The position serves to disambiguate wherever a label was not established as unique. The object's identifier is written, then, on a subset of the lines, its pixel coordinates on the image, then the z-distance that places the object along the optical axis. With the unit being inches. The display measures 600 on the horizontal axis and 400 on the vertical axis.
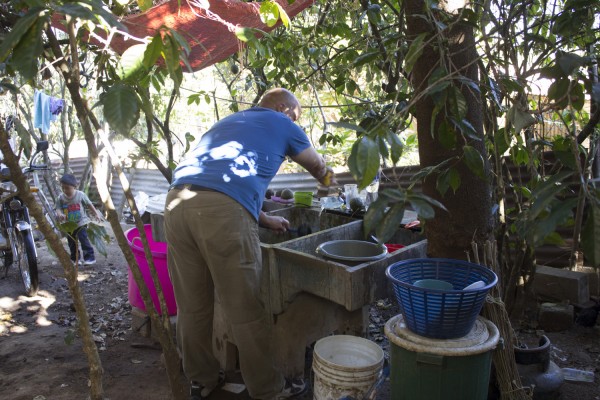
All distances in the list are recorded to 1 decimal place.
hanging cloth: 238.5
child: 219.0
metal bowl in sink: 106.3
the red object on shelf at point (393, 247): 119.1
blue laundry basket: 76.2
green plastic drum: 79.2
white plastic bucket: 87.5
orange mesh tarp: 105.2
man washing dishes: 97.3
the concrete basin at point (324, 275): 95.0
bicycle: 179.0
